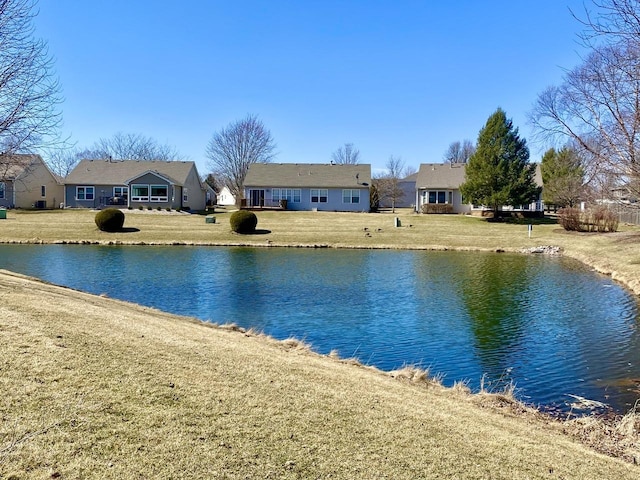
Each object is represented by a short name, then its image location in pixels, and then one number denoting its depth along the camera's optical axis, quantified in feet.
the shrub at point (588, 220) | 126.31
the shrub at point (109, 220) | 129.39
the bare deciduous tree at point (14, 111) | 39.50
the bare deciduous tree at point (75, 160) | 326.73
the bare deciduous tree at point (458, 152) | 329.93
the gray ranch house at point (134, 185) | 176.86
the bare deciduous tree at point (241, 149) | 247.91
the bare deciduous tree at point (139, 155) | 323.63
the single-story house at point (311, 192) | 189.06
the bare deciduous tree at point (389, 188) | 229.04
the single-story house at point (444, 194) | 183.42
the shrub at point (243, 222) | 130.41
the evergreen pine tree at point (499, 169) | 159.12
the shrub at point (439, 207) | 183.42
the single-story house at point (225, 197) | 305.49
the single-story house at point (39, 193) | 182.07
